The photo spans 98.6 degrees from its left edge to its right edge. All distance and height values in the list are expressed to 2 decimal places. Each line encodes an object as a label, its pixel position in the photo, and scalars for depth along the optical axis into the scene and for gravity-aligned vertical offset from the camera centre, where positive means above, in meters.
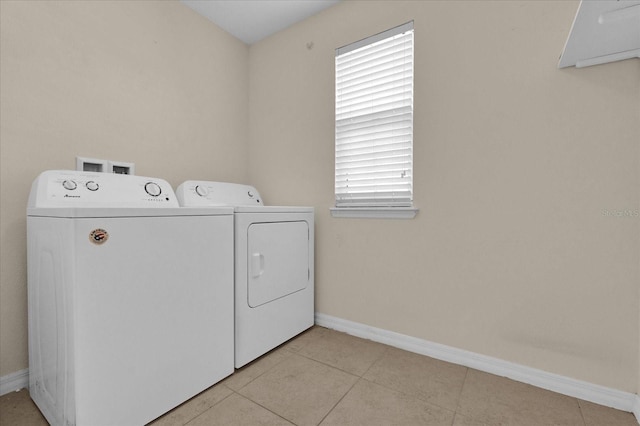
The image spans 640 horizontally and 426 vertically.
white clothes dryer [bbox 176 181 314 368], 1.50 -0.36
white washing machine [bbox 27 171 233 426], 0.95 -0.37
